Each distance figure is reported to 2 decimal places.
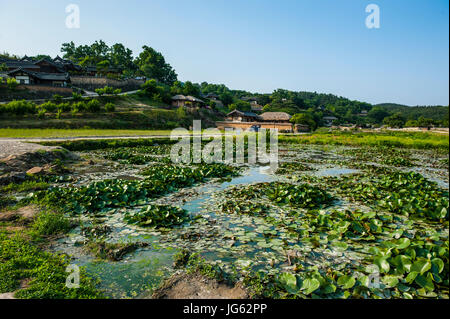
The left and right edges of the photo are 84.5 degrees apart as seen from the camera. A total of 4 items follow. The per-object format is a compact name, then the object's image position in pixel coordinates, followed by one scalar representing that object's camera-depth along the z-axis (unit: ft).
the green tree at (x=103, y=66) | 166.39
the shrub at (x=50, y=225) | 14.83
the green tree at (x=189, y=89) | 185.26
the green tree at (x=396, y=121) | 235.40
